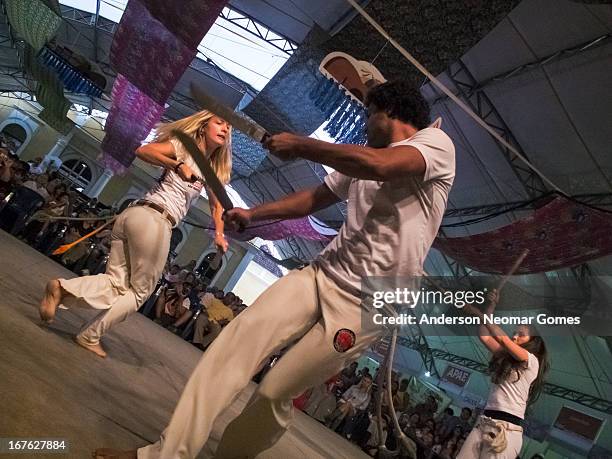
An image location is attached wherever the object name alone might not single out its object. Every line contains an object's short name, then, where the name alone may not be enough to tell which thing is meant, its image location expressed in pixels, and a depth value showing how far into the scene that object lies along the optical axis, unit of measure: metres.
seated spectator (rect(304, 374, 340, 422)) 9.75
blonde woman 3.11
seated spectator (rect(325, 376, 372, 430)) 9.57
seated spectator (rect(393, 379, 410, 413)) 10.10
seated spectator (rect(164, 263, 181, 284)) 11.47
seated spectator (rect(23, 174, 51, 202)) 9.36
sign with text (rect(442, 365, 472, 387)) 15.36
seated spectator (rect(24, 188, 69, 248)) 9.91
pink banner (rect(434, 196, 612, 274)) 6.00
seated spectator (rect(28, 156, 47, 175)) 14.27
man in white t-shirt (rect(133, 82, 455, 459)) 1.73
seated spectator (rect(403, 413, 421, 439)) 9.11
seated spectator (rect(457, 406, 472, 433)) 9.32
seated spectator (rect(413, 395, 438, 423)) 9.66
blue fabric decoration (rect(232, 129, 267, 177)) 14.62
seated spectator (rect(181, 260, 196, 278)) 14.80
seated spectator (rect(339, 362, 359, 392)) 11.38
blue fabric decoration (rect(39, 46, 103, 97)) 11.27
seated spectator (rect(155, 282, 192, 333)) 10.81
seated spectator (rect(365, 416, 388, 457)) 8.50
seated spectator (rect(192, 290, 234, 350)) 10.54
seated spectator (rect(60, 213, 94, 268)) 9.93
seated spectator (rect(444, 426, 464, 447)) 8.66
